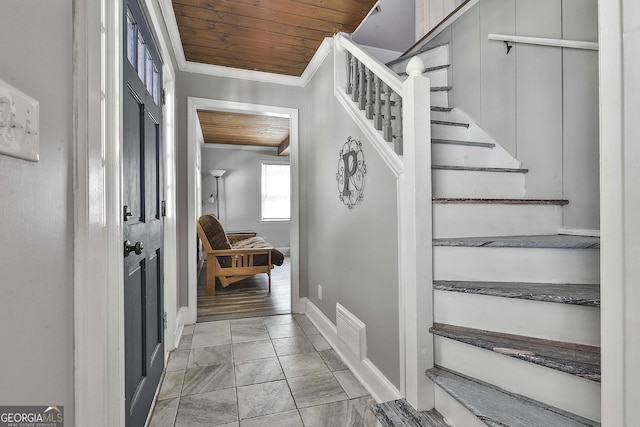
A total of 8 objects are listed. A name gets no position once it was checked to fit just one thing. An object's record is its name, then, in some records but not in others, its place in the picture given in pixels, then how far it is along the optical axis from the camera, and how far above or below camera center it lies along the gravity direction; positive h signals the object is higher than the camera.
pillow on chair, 3.99 -0.26
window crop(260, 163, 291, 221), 7.12 +0.50
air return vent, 1.95 -0.84
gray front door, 1.29 +0.00
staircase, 1.04 -0.40
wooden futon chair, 3.86 -0.59
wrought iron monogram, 2.00 +0.29
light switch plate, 0.50 +0.17
